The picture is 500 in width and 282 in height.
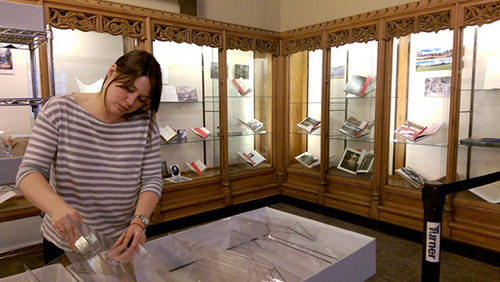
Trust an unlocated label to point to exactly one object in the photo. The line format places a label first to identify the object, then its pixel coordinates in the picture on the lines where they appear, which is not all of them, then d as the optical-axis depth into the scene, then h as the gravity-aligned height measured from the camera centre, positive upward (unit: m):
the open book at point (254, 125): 4.33 -0.23
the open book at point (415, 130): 3.21 -0.24
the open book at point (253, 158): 4.29 -0.65
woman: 1.19 -0.17
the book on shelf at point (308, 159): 4.21 -0.66
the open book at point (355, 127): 3.72 -0.24
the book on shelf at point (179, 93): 3.64 +0.14
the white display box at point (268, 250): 1.07 -0.55
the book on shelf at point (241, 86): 4.11 +0.25
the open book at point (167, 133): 3.64 -0.28
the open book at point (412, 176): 3.31 -0.69
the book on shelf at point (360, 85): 3.66 +0.23
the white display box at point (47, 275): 1.00 -0.50
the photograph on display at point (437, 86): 3.12 +0.18
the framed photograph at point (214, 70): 3.88 +0.41
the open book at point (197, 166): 3.88 -0.68
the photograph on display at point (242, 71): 4.10 +0.42
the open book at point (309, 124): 4.18 -0.22
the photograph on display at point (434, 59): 3.11 +0.44
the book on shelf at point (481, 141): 2.91 -0.31
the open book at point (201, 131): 3.89 -0.28
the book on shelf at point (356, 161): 3.70 -0.61
